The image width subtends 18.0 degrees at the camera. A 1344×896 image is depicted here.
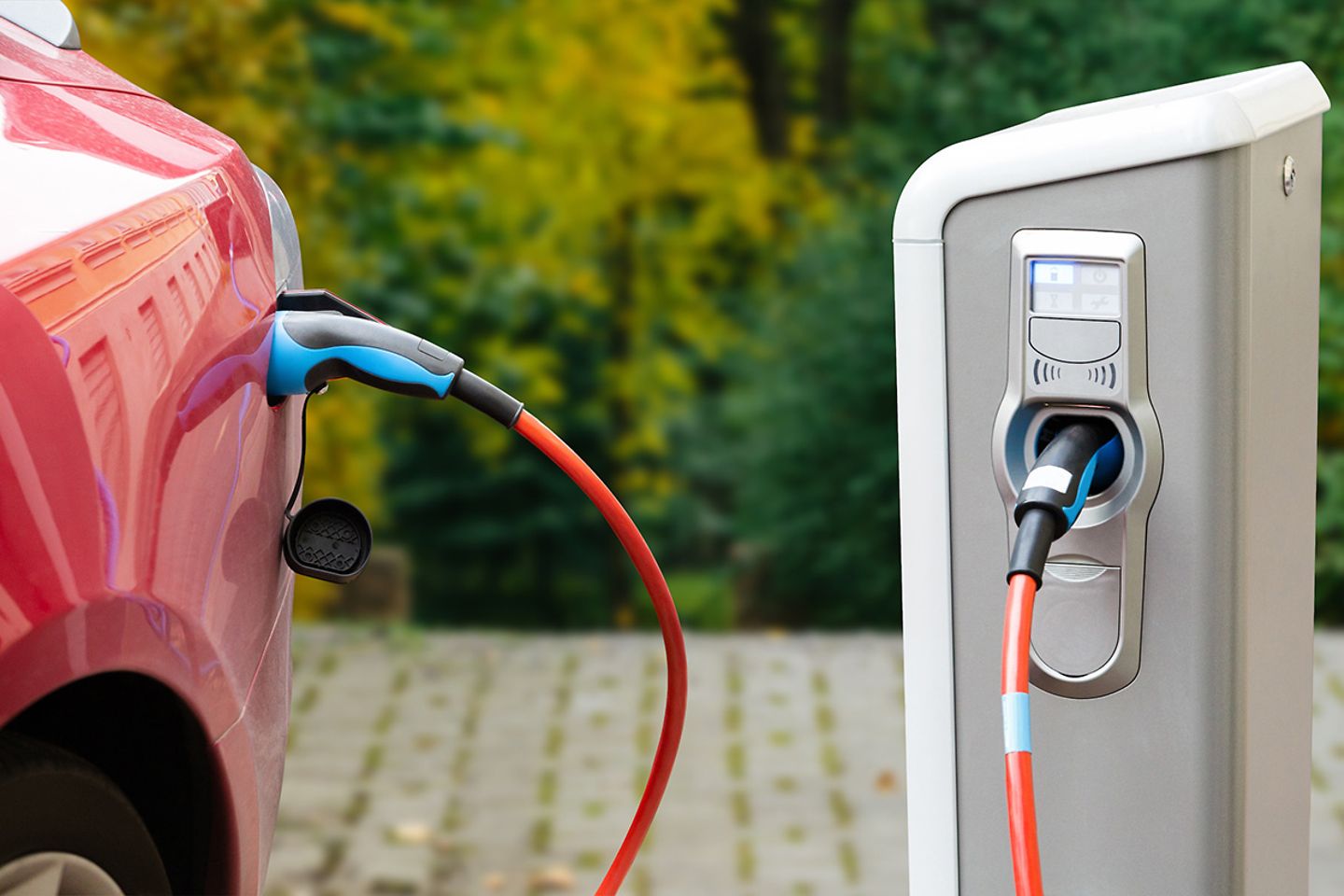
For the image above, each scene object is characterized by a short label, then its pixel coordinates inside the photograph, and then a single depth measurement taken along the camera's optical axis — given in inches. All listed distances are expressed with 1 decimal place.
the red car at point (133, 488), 103.8
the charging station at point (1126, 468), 115.5
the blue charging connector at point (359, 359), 115.2
